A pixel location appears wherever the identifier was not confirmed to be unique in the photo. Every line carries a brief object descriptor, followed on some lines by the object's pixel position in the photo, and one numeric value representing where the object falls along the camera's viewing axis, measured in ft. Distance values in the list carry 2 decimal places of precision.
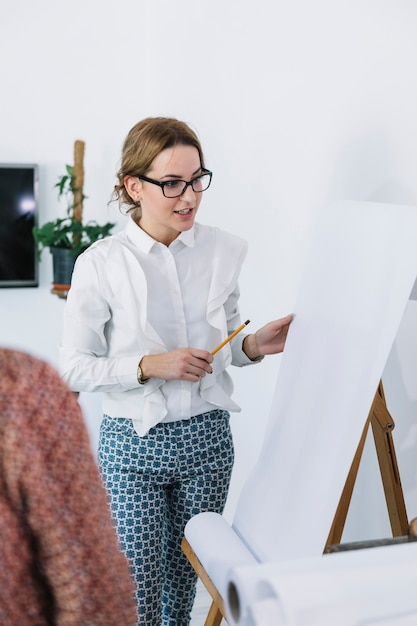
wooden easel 4.82
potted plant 11.09
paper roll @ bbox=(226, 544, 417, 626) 2.47
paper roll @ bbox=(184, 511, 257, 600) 4.46
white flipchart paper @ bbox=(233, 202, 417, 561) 4.05
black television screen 11.62
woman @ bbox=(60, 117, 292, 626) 5.53
